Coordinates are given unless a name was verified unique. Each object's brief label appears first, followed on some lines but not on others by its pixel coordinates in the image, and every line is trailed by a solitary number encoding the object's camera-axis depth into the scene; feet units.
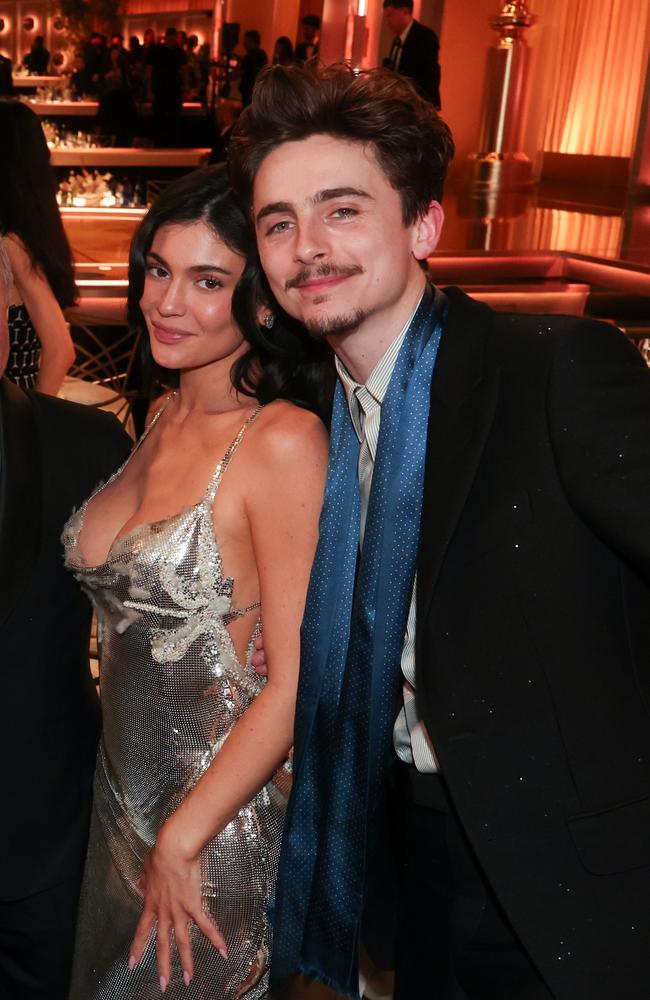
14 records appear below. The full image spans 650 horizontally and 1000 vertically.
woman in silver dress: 5.32
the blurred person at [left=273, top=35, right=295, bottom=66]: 47.55
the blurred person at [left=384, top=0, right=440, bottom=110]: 33.45
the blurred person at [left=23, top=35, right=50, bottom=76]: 54.29
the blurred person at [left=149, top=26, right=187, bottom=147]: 44.83
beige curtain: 49.73
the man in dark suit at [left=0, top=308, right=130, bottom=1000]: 5.08
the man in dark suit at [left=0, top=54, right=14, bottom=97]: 27.76
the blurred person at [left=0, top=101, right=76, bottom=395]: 11.30
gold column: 44.29
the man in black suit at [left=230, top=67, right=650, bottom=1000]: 4.35
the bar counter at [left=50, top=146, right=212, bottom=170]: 33.47
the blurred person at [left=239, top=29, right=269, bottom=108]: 45.68
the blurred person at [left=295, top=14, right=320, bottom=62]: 50.42
